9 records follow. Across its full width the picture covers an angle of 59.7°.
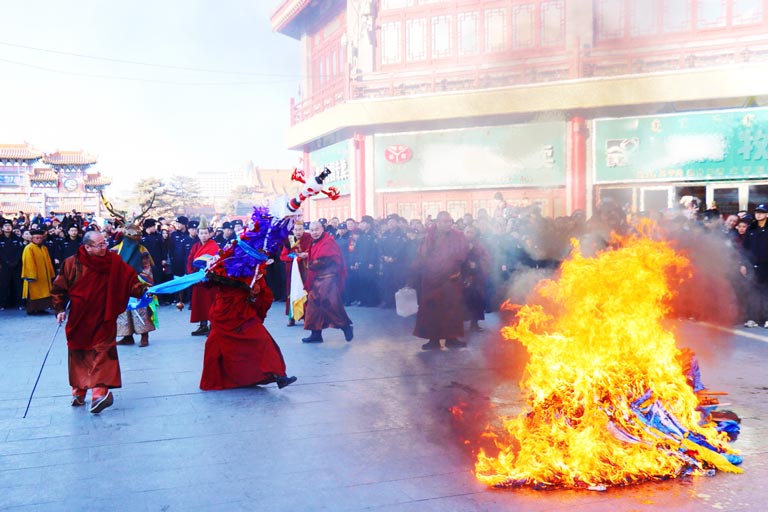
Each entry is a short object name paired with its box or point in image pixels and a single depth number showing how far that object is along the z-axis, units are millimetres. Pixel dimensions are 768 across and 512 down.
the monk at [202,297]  8828
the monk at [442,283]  8023
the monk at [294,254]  9407
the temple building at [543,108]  14062
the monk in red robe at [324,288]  8461
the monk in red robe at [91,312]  5578
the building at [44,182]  43438
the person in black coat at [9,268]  12898
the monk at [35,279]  12039
